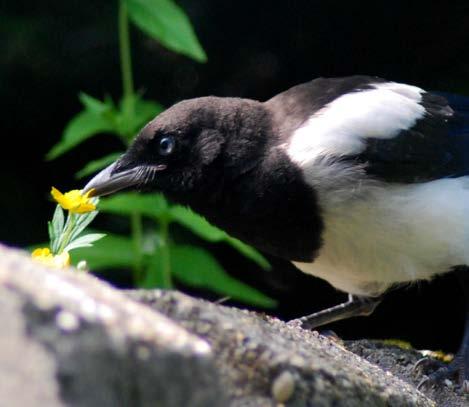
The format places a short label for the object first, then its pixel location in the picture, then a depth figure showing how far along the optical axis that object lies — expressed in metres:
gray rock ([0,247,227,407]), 2.72
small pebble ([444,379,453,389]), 6.83
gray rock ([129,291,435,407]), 3.75
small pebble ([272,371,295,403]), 3.77
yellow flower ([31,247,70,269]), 4.15
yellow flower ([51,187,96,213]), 4.50
